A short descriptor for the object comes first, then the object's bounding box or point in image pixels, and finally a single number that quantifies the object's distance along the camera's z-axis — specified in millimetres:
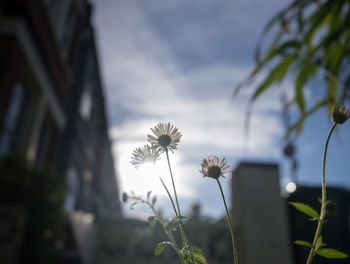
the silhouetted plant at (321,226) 299
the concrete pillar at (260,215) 3713
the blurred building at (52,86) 4285
